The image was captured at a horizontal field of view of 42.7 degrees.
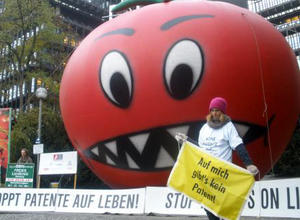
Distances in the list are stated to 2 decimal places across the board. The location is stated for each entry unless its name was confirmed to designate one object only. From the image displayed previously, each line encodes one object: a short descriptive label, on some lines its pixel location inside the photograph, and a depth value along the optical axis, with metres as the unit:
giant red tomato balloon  5.43
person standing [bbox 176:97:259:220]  3.49
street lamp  12.94
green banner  10.70
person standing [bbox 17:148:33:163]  11.09
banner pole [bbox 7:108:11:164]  13.01
